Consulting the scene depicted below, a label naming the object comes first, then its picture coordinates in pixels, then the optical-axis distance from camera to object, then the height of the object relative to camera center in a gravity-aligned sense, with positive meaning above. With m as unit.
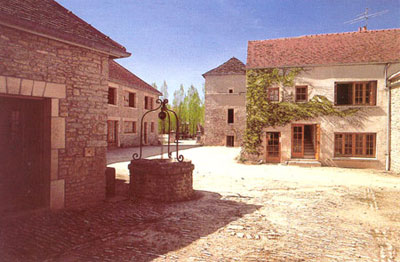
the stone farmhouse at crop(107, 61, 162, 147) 20.03 +1.71
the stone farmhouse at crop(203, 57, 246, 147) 24.77 +2.40
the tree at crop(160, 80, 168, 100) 52.16 +7.79
